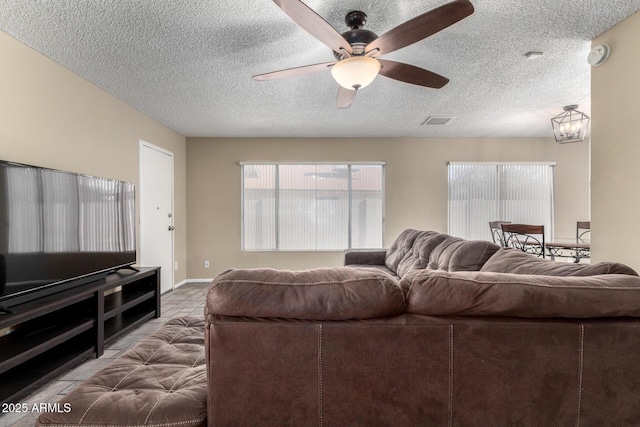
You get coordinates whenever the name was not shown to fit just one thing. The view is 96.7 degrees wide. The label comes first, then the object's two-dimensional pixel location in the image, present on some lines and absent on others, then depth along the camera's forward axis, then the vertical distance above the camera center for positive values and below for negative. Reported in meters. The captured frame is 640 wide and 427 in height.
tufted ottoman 0.85 -0.62
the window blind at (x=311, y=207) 4.76 +0.04
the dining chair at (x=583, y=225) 3.69 -0.22
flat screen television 1.75 -0.15
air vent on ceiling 3.82 +1.22
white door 3.58 +0.00
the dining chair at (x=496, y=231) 3.77 -0.34
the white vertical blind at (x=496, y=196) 4.73 +0.21
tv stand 1.66 -0.83
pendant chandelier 3.29 +0.98
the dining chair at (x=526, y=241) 3.02 -0.38
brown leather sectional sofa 0.88 -0.46
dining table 2.77 -0.39
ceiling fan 1.40 +0.96
